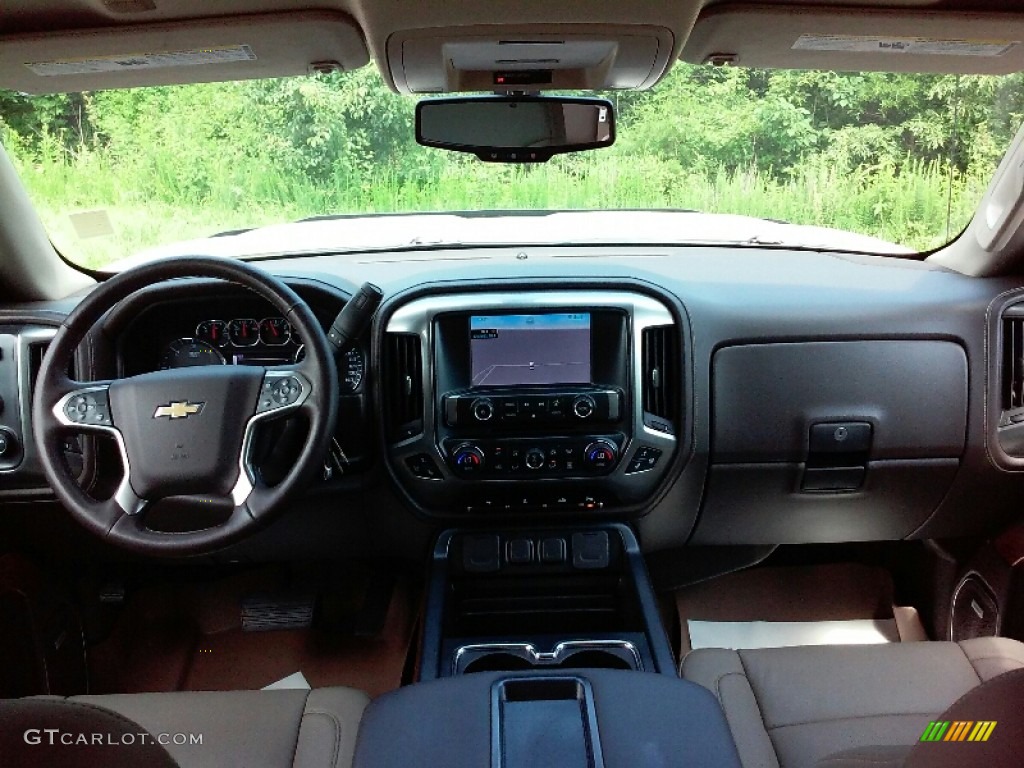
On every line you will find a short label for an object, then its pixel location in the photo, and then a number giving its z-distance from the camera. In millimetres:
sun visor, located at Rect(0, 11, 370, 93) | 2006
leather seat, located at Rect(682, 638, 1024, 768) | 1836
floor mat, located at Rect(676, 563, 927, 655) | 3078
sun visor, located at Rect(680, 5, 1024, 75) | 1995
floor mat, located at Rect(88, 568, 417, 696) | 2996
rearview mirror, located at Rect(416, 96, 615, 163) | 2285
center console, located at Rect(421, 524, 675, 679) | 2543
